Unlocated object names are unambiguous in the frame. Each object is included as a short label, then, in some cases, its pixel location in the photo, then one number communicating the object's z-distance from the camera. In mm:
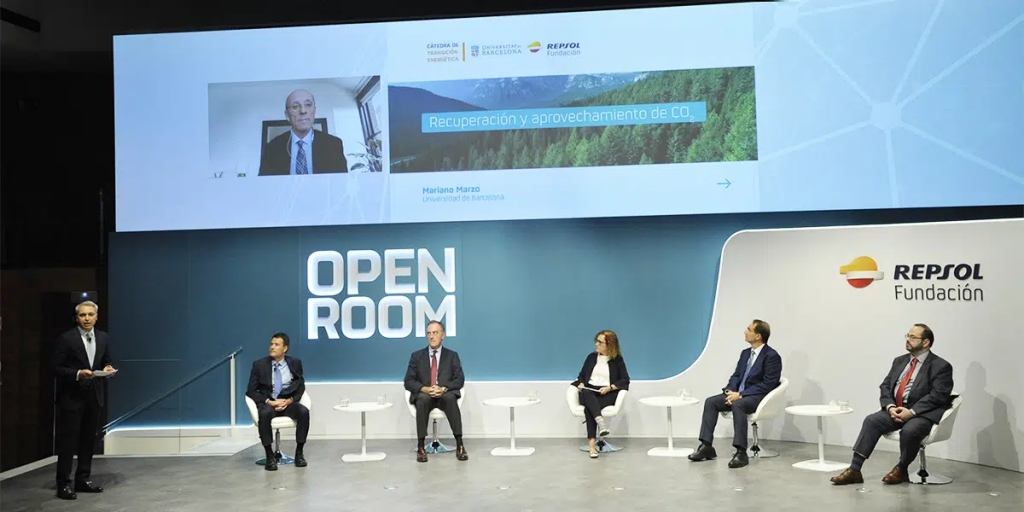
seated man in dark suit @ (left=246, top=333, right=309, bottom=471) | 6926
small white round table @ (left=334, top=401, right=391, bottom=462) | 7188
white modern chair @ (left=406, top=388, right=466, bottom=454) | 7325
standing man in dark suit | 6141
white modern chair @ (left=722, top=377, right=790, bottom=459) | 6758
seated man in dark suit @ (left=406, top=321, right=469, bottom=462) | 7203
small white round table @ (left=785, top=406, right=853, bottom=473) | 6305
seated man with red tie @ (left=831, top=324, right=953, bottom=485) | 5766
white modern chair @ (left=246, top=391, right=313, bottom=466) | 7012
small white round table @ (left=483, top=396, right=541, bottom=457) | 7288
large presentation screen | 7277
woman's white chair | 7230
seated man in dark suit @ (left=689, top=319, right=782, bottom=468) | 6766
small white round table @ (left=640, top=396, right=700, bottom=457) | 7055
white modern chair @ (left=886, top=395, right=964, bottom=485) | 5793
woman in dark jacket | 7203
